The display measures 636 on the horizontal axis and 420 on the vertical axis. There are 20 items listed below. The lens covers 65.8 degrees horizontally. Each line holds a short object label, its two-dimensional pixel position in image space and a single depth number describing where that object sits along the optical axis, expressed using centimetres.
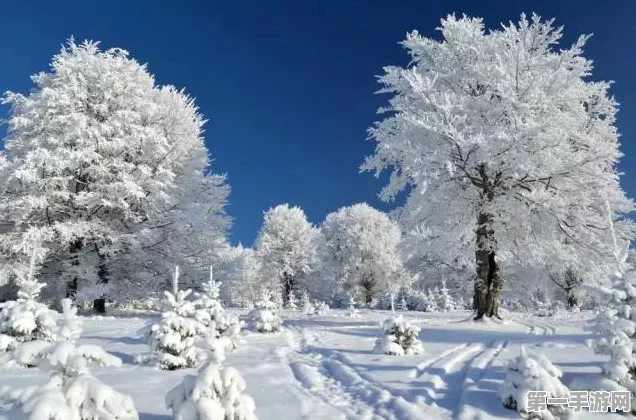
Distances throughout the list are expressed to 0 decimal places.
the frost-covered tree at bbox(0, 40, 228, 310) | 1709
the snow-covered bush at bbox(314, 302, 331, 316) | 2047
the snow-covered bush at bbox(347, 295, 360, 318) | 1879
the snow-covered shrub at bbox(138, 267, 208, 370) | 784
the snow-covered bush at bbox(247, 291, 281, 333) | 1266
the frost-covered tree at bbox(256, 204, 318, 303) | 4456
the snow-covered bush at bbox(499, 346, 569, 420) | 519
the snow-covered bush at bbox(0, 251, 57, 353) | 772
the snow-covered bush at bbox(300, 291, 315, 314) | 2172
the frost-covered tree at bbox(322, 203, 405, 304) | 4481
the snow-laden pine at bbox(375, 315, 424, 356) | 884
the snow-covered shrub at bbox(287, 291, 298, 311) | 3180
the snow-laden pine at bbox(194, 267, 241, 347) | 963
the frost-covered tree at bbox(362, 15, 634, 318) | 1319
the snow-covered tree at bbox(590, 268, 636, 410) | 550
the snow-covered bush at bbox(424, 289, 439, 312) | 2980
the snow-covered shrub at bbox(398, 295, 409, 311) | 3110
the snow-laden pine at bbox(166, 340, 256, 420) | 454
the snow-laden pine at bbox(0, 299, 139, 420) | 378
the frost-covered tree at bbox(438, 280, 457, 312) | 3027
